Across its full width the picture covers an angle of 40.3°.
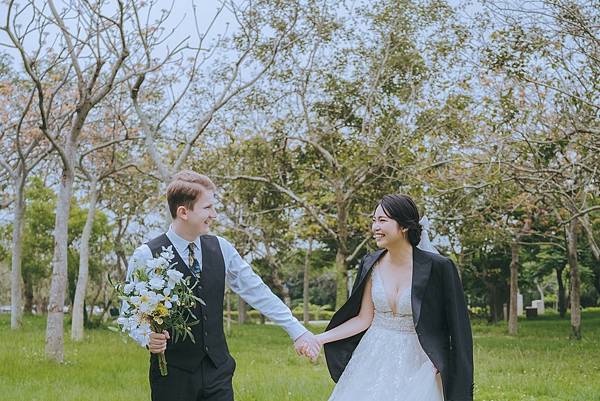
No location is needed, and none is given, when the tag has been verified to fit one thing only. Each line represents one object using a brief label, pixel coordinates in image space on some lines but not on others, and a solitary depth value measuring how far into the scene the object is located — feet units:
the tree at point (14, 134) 76.54
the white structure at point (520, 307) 155.53
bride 16.88
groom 14.51
